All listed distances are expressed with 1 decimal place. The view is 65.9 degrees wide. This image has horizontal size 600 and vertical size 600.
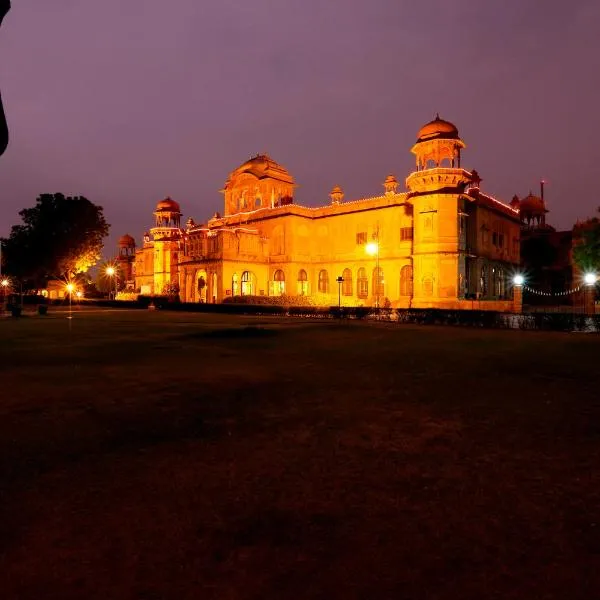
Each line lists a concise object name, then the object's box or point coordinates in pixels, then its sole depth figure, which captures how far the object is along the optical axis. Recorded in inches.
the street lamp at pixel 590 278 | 1152.8
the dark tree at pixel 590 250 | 1363.2
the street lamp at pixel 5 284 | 2879.7
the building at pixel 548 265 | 2224.4
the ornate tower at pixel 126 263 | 3489.2
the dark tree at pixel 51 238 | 2108.8
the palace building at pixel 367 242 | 1520.7
